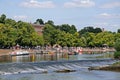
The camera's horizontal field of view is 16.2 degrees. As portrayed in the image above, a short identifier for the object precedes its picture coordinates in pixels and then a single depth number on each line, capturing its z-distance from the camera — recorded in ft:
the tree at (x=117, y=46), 343.13
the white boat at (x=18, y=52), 505.82
